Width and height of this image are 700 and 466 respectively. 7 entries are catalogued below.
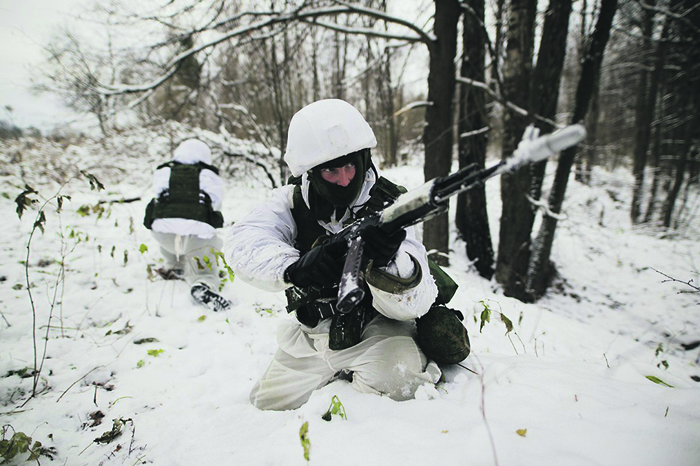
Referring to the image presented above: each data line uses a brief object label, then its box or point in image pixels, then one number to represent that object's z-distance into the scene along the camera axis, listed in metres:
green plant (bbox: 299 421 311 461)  0.92
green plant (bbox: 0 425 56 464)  1.26
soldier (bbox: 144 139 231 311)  3.60
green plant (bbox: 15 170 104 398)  1.89
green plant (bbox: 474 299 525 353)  1.96
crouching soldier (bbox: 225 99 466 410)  1.58
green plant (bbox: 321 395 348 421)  1.41
